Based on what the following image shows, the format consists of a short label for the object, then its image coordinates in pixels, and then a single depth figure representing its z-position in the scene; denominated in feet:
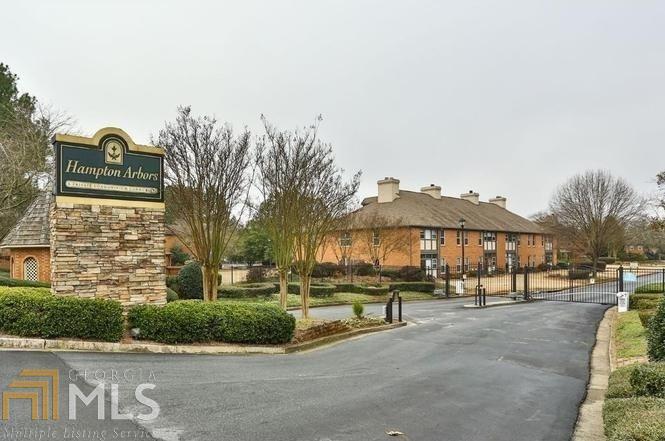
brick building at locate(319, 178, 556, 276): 131.03
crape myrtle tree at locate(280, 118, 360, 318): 54.65
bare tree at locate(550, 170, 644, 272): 151.43
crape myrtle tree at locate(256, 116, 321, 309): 54.08
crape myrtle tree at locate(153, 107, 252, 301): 52.03
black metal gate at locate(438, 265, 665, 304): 102.89
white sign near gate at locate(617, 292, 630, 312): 69.26
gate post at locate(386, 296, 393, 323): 59.57
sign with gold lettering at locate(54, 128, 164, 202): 35.40
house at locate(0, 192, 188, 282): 76.02
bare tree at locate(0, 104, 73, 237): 71.41
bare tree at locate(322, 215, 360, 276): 120.26
